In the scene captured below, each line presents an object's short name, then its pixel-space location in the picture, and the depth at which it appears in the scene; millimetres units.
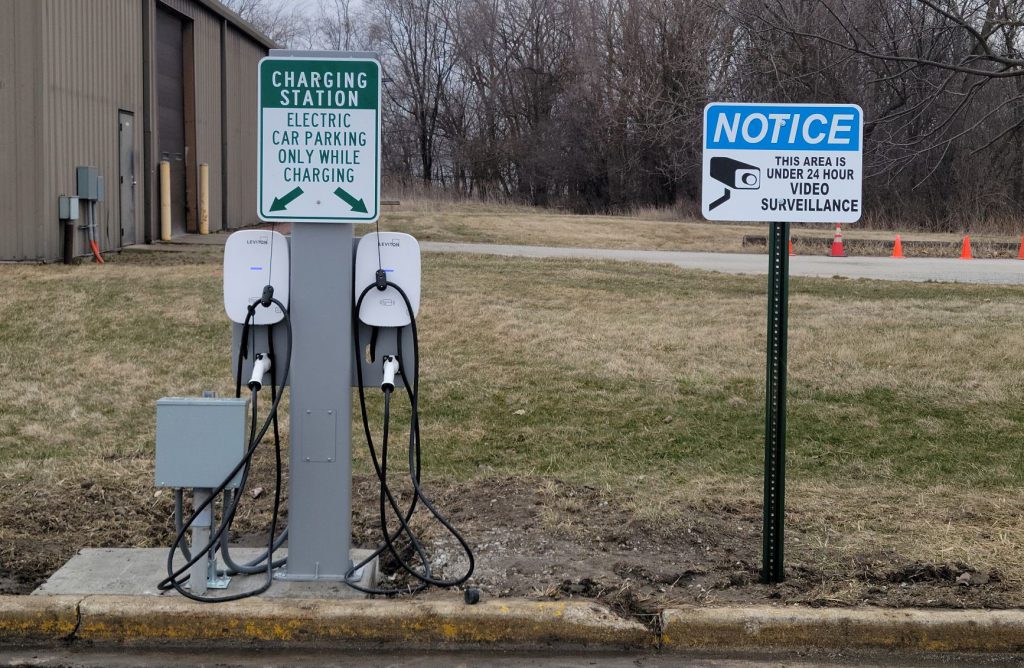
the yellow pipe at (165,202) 20875
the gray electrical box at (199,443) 4785
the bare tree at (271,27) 68812
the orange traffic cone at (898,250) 23019
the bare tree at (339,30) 65688
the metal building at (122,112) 15148
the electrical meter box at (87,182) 16406
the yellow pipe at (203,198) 23125
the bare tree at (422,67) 59562
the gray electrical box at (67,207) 15597
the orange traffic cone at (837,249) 22906
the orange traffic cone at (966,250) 22656
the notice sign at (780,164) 5215
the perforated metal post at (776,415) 5172
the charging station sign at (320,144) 4930
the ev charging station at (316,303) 4926
